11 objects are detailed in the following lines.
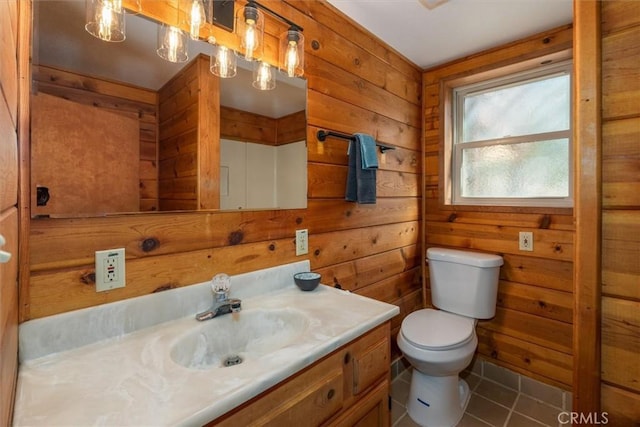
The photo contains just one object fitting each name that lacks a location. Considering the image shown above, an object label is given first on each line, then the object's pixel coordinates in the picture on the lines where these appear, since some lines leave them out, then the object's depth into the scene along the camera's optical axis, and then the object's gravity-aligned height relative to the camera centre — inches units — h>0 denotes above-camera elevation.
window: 71.2 +19.6
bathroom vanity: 23.1 -14.9
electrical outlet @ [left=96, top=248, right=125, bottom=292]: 33.8 -6.6
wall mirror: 31.5 +11.5
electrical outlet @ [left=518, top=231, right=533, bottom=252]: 72.0 -7.0
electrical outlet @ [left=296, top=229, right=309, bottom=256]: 55.1 -5.4
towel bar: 58.1 +16.1
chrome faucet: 40.7 -12.3
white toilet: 59.4 -25.9
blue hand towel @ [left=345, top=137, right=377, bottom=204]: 61.9 +7.6
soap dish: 50.3 -11.8
